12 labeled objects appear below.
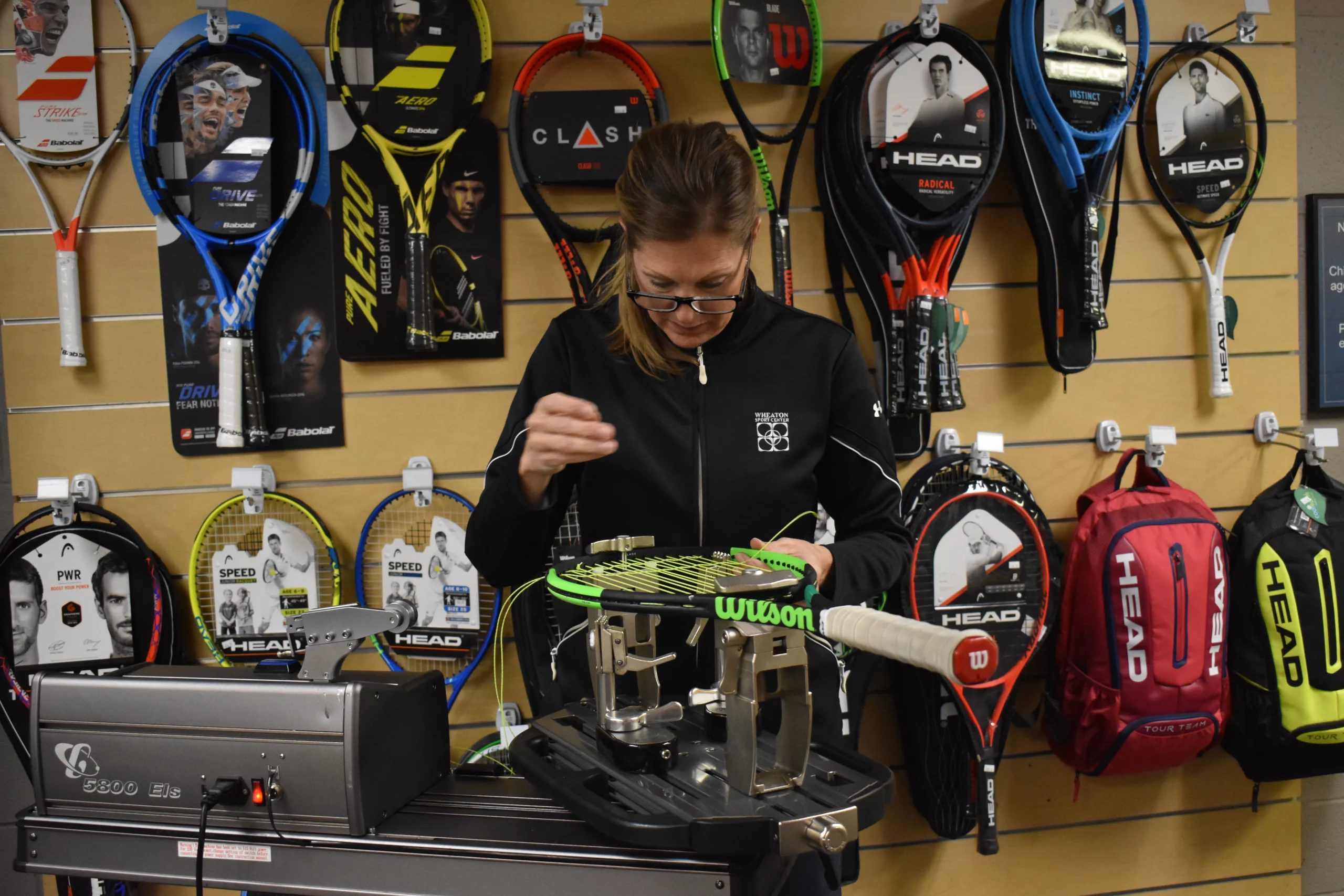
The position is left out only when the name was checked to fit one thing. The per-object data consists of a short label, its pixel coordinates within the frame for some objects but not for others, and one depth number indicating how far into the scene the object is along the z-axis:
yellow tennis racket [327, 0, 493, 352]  2.06
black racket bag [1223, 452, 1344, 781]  2.25
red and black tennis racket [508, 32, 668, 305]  2.06
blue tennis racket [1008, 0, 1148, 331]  2.21
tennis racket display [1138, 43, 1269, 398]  2.38
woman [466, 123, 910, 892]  1.32
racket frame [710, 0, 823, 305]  2.10
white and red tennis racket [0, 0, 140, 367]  2.07
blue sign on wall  2.54
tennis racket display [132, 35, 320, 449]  2.04
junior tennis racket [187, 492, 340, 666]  2.14
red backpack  2.18
